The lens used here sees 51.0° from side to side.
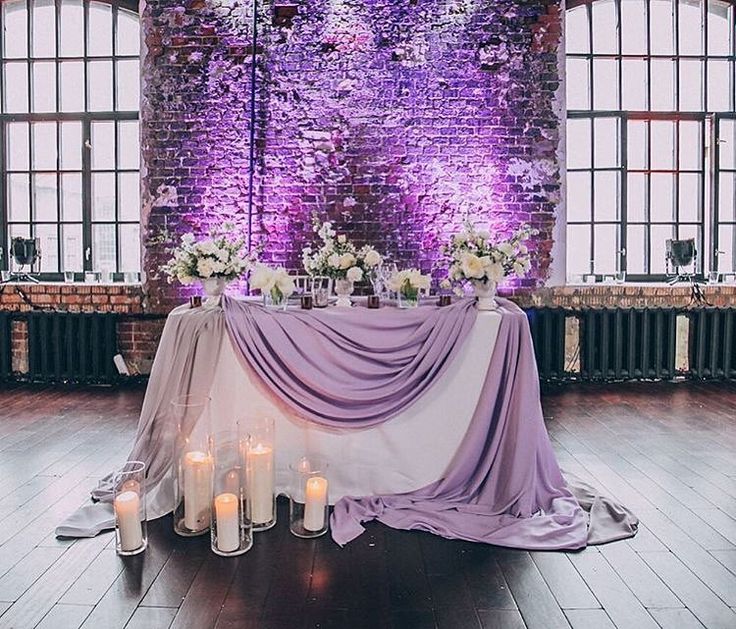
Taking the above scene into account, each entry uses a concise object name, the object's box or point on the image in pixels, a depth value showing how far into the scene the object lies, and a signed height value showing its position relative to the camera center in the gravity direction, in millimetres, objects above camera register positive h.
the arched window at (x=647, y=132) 7176 +1560
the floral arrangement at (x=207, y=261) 3846 +184
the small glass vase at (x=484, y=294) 3773 +22
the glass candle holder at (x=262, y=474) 3346 -765
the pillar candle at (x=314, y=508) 3314 -906
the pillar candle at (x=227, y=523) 3080 -903
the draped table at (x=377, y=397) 3641 -477
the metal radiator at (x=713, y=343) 6723 -385
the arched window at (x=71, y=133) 7176 +1547
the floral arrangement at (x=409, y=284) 3889 +73
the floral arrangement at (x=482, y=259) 3762 +197
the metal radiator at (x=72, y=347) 6676 -425
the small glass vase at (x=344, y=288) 4105 +55
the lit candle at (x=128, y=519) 3082 -891
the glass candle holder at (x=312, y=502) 3289 -881
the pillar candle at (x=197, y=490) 3246 -823
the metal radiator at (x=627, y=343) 6676 -385
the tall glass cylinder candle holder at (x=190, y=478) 3260 -771
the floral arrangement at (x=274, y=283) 3848 +75
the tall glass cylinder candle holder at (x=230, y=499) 3094 -813
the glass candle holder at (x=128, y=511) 3092 -859
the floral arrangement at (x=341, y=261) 4020 +194
